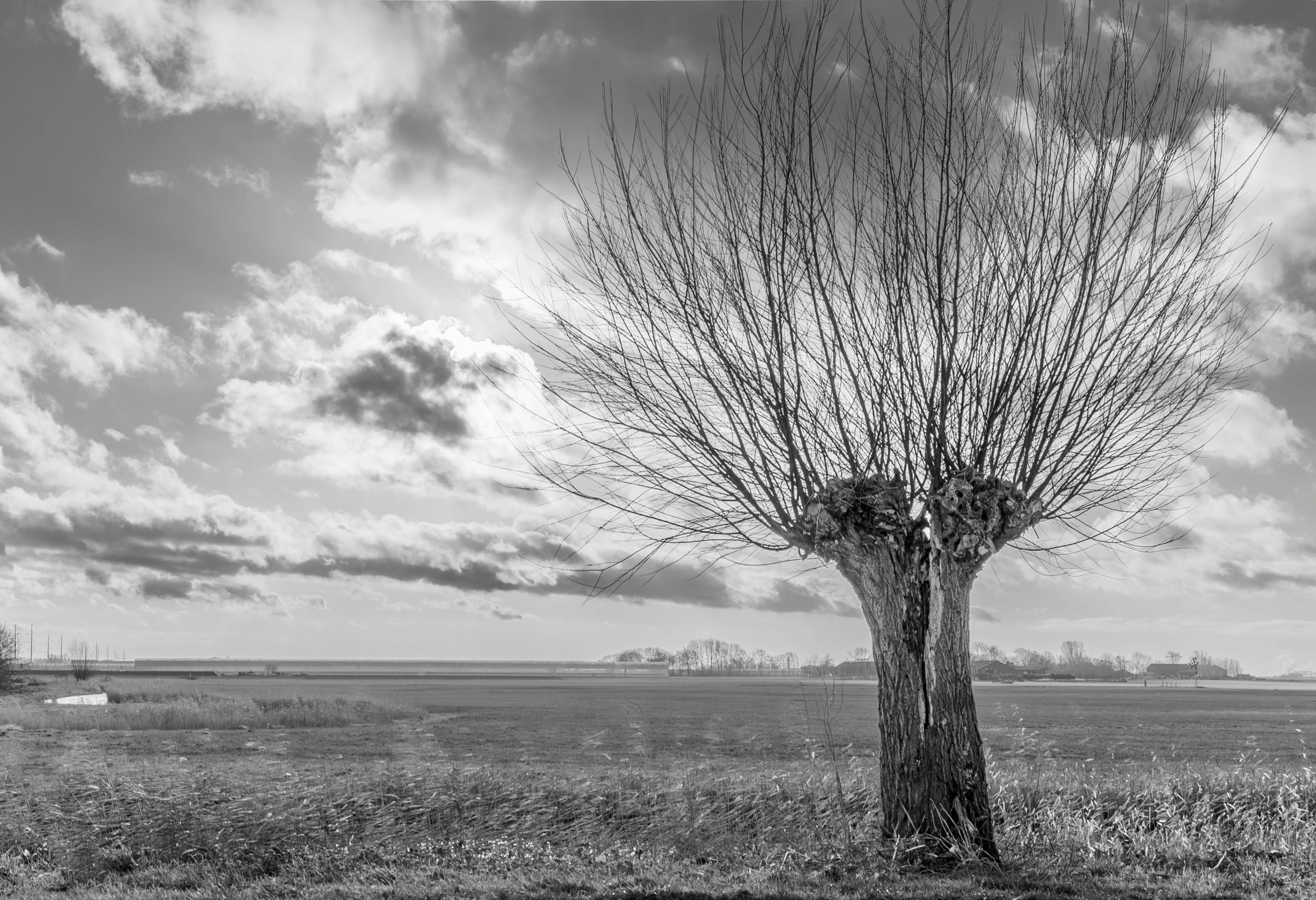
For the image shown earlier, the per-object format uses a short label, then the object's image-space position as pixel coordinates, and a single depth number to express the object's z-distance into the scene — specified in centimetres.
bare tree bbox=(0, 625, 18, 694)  6719
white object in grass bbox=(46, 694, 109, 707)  5341
